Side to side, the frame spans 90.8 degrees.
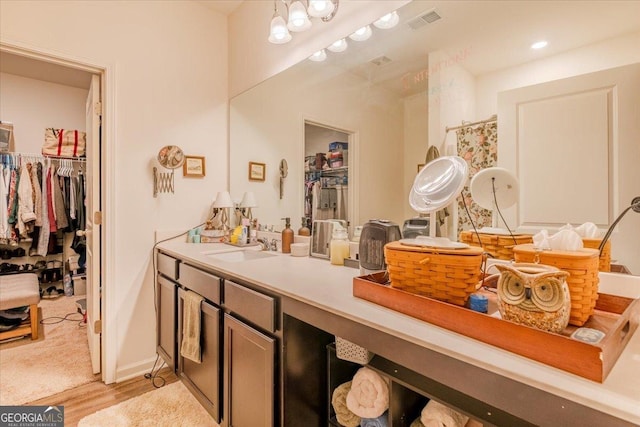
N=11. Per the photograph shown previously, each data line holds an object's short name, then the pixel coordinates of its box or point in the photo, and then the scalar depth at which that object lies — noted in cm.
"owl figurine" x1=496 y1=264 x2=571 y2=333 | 67
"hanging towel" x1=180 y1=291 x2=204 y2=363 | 170
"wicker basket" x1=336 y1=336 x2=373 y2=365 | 111
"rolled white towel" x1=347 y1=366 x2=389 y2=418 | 103
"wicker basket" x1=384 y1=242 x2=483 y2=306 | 85
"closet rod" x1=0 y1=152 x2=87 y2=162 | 363
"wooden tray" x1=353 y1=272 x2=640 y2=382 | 58
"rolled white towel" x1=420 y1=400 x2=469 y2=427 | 92
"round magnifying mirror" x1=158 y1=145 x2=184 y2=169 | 235
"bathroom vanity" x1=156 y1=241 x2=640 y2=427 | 58
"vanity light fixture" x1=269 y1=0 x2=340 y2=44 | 170
